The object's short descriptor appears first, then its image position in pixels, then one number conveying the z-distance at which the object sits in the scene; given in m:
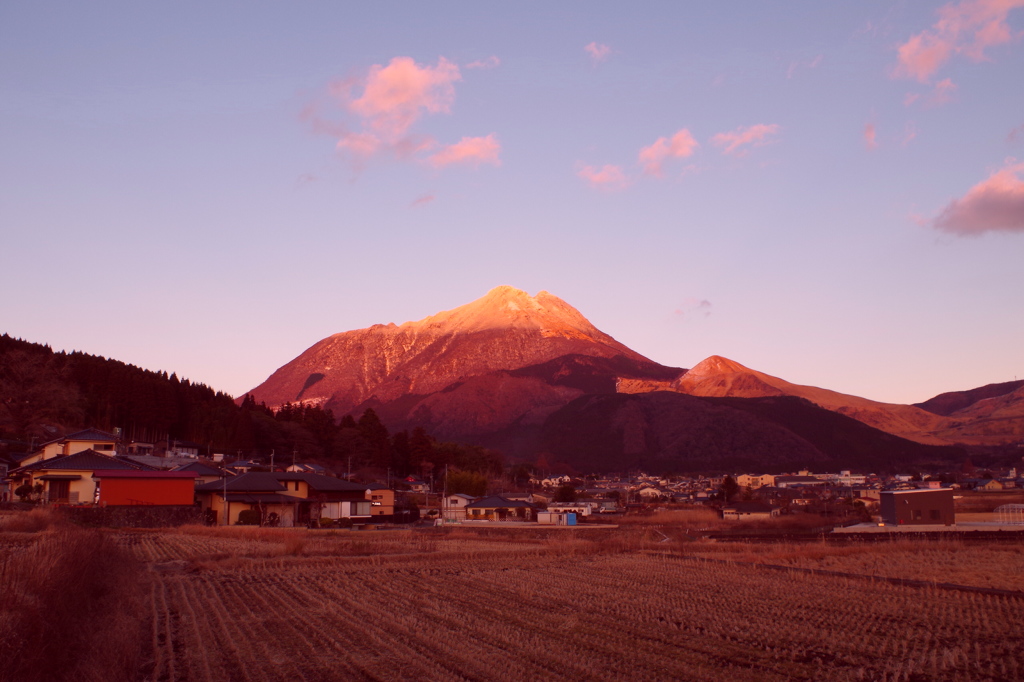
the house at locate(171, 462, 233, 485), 47.31
